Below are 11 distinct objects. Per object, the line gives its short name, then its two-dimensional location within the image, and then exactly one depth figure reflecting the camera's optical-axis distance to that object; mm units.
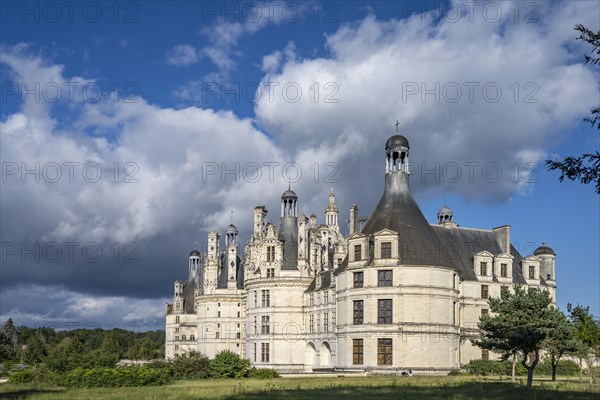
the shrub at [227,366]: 57500
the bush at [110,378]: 45688
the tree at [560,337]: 38994
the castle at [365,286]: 62000
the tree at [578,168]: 20562
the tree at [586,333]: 45938
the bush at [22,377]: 50031
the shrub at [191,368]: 57125
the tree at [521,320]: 36834
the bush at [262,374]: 58225
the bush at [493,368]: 61000
